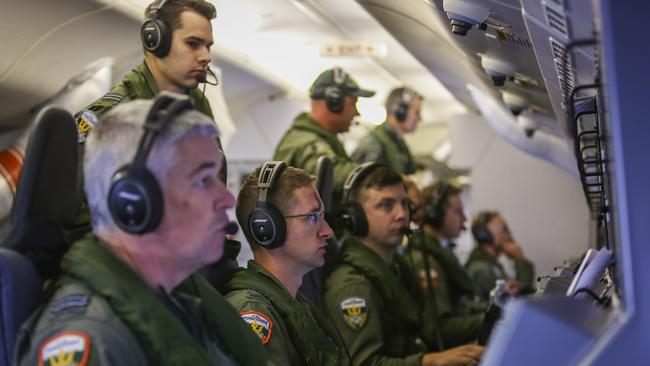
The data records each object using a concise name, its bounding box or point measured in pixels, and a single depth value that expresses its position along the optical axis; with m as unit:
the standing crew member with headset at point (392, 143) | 5.95
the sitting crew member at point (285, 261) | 2.78
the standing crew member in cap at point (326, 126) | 4.80
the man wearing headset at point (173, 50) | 3.37
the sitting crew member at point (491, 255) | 6.79
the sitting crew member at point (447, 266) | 4.82
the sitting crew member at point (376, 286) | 3.61
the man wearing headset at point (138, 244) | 1.71
